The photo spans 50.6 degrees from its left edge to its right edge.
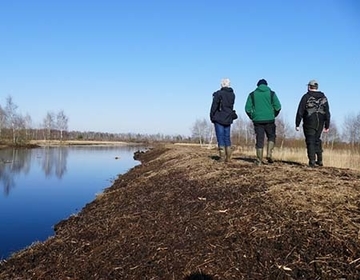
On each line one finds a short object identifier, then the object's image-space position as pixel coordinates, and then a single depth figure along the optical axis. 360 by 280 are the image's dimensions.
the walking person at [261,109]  9.38
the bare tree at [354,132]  49.81
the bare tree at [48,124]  107.44
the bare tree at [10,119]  75.87
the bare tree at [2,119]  74.94
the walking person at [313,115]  9.18
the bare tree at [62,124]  110.44
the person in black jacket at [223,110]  10.12
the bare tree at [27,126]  78.66
